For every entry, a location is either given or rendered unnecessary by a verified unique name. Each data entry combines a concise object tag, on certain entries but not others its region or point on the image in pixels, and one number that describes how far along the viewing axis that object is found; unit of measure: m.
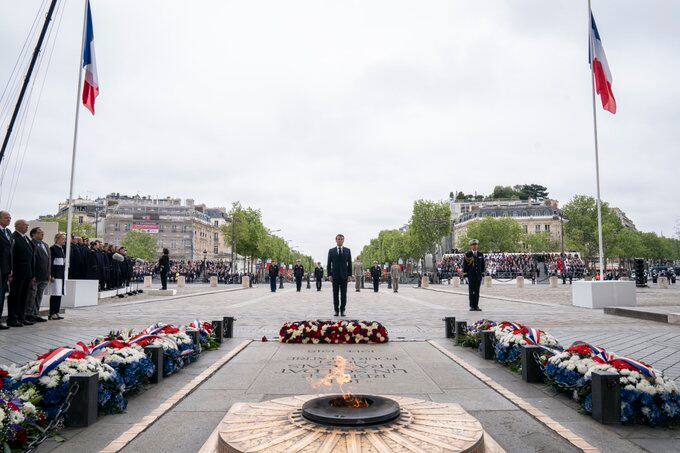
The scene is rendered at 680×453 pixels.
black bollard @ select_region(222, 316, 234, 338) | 9.70
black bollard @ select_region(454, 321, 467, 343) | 8.86
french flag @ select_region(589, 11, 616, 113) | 16.25
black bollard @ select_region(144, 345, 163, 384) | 5.89
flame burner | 3.30
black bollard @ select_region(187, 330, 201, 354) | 7.39
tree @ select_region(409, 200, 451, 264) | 72.62
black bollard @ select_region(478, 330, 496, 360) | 7.54
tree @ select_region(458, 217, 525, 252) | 104.81
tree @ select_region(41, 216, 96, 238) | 86.08
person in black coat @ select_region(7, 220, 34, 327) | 11.18
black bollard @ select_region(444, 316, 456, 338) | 9.76
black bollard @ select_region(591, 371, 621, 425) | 4.36
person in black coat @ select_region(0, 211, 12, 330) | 10.38
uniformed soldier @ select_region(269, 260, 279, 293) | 34.47
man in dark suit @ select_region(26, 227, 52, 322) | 11.81
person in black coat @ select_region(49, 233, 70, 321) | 13.73
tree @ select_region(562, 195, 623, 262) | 74.75
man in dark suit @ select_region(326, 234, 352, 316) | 13.99
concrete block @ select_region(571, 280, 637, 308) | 16.94
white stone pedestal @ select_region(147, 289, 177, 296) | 26.34
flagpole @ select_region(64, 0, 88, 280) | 17.57
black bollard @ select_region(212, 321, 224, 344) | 8.82
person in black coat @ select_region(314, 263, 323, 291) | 37.44
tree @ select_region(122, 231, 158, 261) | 101.69
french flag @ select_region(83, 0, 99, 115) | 17.55
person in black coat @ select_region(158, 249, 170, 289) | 25.73
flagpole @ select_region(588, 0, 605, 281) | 16.73
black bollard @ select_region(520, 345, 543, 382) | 5.99
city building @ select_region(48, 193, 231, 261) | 128.00
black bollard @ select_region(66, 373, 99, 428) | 4.24
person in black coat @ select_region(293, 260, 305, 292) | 35.78
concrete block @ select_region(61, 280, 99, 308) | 17.25
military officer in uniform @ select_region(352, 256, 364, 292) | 36.59
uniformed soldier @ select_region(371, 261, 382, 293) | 35.16
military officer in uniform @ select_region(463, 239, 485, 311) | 15.96
